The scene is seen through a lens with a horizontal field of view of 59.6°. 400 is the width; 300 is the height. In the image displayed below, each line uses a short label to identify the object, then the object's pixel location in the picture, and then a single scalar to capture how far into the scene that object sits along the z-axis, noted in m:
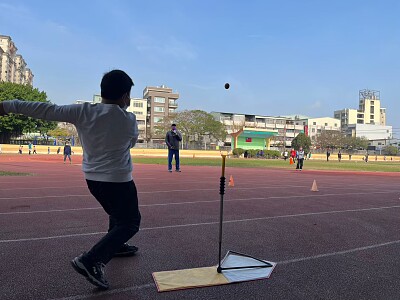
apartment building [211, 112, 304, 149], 109.87
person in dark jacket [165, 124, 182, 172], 15.02
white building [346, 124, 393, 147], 138.62
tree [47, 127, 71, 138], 85.42
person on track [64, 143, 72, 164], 29.99
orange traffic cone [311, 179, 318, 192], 11.37
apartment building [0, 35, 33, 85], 111.88
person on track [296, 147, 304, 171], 27.84
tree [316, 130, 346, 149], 101.88
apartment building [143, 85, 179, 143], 108.00
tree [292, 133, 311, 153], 96.18
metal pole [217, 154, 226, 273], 3.69
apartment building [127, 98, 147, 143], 105.12
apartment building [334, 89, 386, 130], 153.40
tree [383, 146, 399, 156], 92.47
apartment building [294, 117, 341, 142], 131.75
